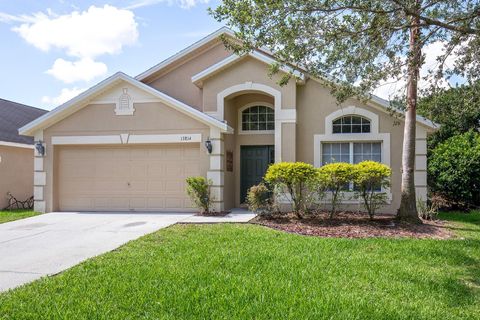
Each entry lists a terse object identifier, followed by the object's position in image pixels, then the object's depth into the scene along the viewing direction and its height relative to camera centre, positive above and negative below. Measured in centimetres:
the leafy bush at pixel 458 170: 1471 -25
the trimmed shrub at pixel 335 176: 1130 -36
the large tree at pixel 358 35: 749 +259
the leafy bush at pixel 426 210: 1227 -146
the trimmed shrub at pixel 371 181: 1110 -50
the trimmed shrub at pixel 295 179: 1140 -45
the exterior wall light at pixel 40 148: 1401 +54
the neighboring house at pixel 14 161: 1642 +12
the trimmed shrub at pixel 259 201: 1183 -111
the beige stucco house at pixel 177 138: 1330 +87
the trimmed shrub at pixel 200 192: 1267 -91
